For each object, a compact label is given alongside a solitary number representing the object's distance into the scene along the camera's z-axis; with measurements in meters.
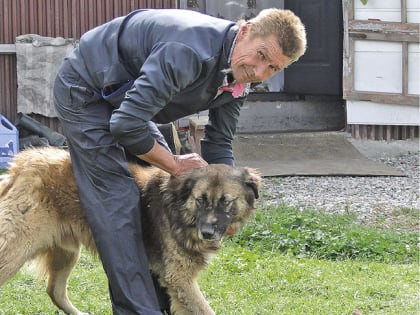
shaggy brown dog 4.79
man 4.23
